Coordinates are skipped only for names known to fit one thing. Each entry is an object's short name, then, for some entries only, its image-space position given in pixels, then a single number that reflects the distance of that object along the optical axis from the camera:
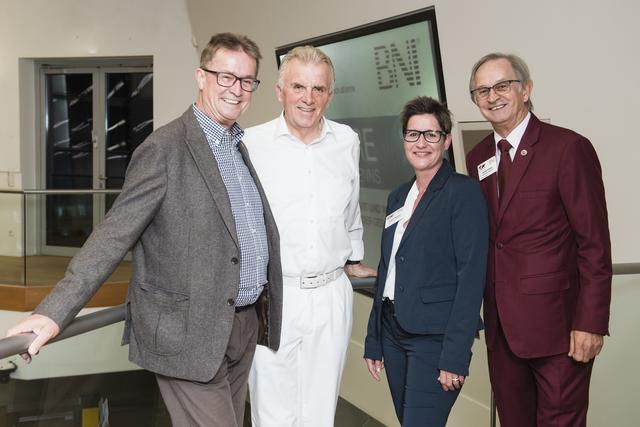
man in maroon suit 2.05
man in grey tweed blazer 1.70
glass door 9.96
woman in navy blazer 2.10
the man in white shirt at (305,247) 2.34
